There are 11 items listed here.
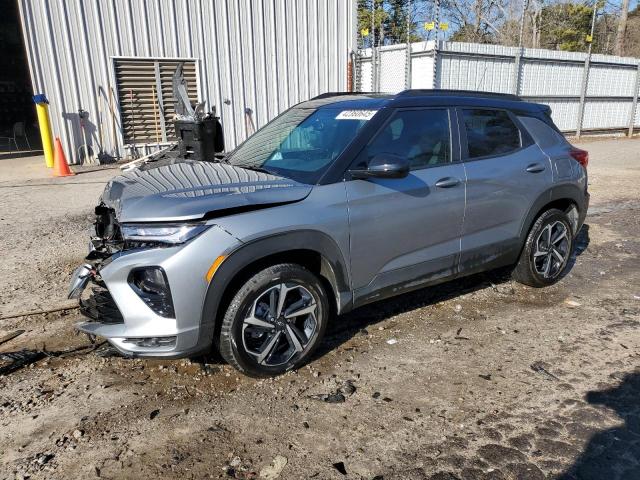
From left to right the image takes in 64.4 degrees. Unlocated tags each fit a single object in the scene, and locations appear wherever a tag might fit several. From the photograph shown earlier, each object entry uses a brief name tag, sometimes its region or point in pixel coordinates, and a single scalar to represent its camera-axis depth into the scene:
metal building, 11.27
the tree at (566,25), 36.53
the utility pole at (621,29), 25.81
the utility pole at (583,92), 17.84
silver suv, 2.84
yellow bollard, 10.98
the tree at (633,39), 38.31
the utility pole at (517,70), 16.06
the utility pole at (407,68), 14.34
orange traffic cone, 10.80
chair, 15.09
